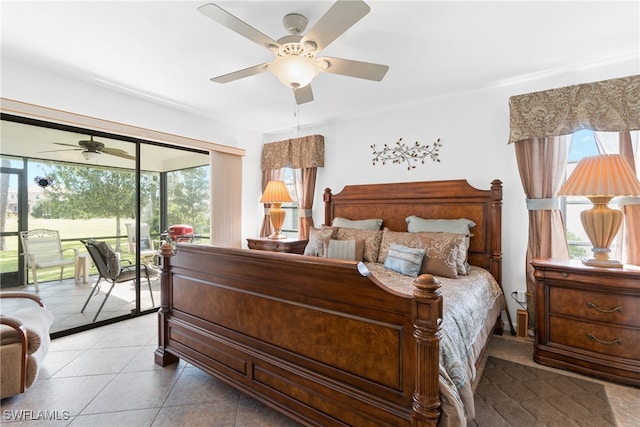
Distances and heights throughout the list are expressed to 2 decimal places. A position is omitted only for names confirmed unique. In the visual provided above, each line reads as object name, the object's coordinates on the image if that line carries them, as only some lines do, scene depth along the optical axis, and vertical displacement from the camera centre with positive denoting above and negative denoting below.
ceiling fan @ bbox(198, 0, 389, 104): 1.45 +1.01
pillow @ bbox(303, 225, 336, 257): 3.22 -0.31
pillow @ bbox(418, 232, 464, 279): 2.46 -0.36
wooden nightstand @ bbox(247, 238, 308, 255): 3.83 -0.44
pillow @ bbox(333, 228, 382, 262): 3.07 -0.28
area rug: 1.73 -1.25
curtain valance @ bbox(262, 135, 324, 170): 4.20 +0.92
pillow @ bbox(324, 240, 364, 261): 3.00 -0.39
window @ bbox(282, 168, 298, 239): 4.67 +0.03
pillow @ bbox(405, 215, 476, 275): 2.85 -0.13
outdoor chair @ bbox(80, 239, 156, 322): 3.21 -0.60
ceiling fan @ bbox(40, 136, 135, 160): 3.07 +0.71
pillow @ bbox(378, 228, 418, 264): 2.87 -0.28
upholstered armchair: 1.87 -0.94
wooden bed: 1.24 -0.67
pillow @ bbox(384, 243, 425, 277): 2.48 -0.42
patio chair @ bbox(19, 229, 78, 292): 2.77 -0.37
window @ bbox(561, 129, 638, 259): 2.69 +0.07
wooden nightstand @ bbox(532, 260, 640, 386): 2.03 -0.81
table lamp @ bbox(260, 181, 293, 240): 3.97 +0.18
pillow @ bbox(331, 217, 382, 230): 3.46 -0.13
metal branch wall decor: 3.37 +0.73
